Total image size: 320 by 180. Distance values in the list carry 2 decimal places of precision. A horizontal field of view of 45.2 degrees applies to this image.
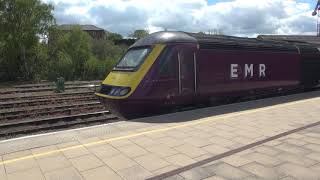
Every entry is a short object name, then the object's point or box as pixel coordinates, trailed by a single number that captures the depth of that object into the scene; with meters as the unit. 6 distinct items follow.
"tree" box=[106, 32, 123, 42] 102.10
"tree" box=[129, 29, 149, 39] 90.61
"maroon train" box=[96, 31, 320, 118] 10.53
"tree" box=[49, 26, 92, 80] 39.44
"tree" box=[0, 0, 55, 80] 37.28
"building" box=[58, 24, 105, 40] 100.81
